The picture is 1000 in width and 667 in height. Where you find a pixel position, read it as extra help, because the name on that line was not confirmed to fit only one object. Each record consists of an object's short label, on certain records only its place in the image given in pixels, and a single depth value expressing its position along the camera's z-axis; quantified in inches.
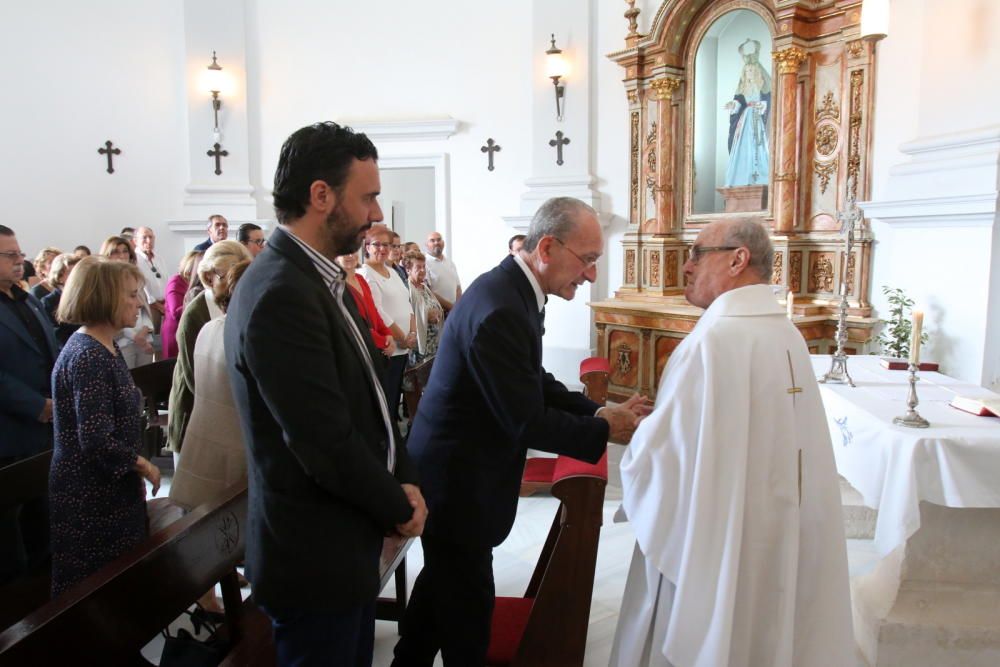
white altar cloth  97.5
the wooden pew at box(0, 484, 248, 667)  58.2
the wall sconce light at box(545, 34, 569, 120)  298.8
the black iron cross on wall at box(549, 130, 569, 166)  305.4
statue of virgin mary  247.0
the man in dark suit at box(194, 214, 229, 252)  244.2
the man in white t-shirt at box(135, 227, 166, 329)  263.0
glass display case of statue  247.3
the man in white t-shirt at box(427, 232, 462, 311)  278.7
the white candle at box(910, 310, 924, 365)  109.8
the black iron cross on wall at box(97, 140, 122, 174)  328.2
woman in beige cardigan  105.6
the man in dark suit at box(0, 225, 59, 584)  121.9
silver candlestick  104.0
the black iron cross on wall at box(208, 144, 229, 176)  337.4
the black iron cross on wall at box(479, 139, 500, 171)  327.6
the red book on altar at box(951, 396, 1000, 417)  108.3
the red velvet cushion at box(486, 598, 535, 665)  98.0
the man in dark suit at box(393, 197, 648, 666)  82.3
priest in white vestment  78.8
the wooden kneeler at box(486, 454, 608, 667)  84.7
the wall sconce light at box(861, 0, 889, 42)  190.9
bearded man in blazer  58.1
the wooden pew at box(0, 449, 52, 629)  102.3
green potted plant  195.6
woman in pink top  185.3
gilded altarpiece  220.2
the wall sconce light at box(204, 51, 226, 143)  332.5
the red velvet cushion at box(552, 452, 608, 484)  84.4
